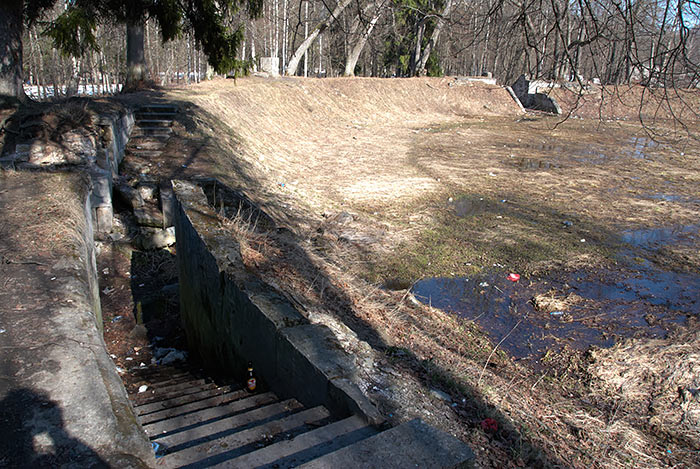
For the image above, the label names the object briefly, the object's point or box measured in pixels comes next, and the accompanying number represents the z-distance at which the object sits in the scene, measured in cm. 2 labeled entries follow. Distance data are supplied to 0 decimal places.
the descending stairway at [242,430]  236
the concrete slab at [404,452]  220
